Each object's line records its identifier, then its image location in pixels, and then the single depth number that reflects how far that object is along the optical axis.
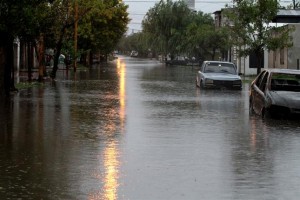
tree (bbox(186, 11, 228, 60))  79.25
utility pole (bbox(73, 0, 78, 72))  43.97
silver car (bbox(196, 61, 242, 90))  32.62
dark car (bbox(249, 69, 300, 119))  17.28
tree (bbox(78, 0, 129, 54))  59.00
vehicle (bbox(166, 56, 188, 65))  98.62
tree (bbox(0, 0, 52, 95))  21.77
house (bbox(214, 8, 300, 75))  48.25
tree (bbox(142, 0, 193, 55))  91.19
